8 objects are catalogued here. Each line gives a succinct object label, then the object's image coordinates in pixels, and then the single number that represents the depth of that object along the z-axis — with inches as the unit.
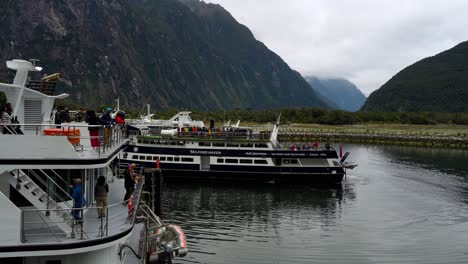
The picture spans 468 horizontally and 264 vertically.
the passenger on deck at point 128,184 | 866.8
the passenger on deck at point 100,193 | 692.7
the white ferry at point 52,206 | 546.0
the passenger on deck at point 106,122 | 726.5
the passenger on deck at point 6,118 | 619.3
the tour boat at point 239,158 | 2251.5
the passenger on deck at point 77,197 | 620.7
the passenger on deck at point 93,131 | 711.1
